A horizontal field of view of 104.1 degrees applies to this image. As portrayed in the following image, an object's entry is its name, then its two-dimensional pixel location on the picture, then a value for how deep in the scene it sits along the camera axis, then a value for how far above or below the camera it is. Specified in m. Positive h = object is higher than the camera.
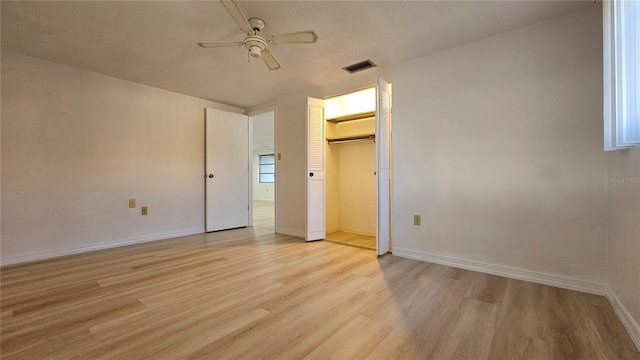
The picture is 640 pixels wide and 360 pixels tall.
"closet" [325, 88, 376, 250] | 3.88 +0.19
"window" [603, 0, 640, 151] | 1.36 +0.60
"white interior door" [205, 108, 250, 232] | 4.29 +0.16
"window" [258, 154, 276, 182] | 10.67 +0.48
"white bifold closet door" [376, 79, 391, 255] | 2.84 +0.16
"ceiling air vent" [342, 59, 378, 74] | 2.94 +1.38
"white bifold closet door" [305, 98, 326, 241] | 3.58 +0.11
